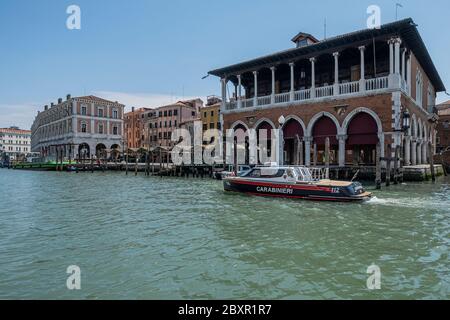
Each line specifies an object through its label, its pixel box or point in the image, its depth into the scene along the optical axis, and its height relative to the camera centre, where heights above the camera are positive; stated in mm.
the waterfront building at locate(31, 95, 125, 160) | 59031 +6886
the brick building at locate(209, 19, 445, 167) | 20938 +5091
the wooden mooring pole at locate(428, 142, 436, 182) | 21298 -486
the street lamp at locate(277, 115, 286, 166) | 25912 +999
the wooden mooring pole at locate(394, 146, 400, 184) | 19156 -301
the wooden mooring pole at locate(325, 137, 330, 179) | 18359 +327
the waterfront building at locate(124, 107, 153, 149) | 70938 +8069
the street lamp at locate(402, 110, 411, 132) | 20484 +2500
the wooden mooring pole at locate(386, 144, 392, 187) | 18328 -628
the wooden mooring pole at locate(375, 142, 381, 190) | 17078 -586
